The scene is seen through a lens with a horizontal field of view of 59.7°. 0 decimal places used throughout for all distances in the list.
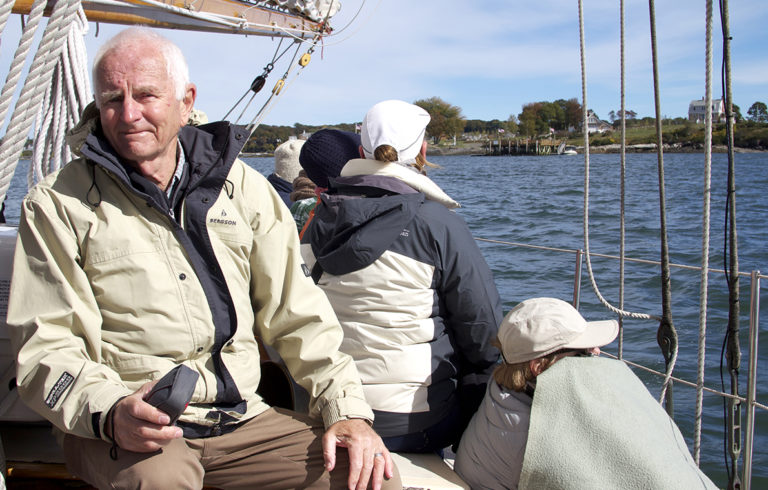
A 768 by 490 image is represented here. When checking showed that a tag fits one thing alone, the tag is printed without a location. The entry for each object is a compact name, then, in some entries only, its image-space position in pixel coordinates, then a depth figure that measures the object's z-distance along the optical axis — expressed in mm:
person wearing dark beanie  2971
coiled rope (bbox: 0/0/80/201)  1612
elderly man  1580
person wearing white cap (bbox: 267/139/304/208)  4469
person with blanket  1826
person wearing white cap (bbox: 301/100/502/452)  2160
